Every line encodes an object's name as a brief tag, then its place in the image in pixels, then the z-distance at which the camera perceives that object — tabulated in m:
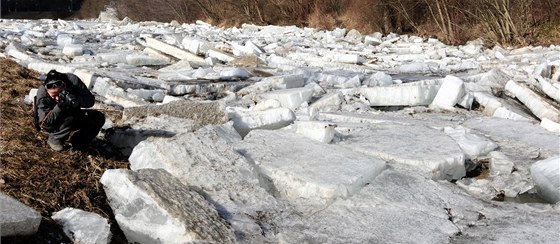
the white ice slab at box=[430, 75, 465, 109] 5.41
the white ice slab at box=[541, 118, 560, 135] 4.49
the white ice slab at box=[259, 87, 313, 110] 5.09
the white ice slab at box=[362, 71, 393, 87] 6.20
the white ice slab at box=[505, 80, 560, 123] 5.04
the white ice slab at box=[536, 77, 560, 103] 5.62
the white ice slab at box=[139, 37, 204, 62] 8.81
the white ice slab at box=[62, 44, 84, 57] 8.81
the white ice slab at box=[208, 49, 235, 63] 8.93
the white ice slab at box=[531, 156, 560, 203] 3.26
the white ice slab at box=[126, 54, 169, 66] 8.14
